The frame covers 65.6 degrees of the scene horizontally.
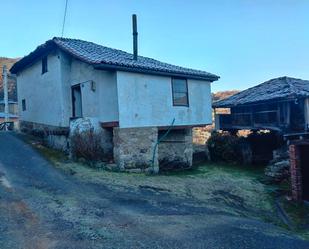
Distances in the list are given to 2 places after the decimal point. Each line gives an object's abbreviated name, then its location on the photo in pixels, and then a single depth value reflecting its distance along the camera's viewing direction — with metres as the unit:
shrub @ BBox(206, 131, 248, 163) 14.86
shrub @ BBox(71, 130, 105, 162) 10.70
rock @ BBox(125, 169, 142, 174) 10.38
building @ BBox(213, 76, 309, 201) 13.47
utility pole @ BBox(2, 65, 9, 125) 19.52
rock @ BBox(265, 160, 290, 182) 11.58
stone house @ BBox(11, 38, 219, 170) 10.58
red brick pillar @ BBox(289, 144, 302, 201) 8.99
